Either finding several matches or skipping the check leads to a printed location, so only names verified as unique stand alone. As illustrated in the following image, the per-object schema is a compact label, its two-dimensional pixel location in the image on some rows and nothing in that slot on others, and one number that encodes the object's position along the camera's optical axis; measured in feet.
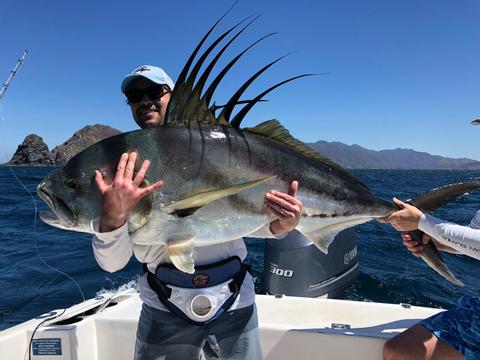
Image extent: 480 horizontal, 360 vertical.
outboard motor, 17.10
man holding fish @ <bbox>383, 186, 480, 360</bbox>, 9.92
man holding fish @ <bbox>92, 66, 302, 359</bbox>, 7.75
